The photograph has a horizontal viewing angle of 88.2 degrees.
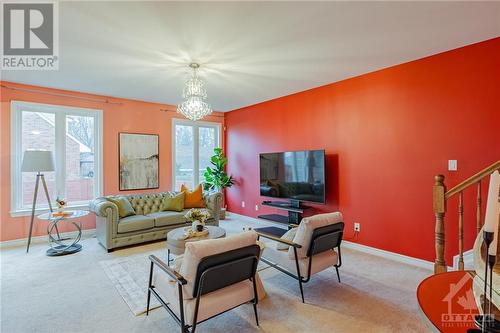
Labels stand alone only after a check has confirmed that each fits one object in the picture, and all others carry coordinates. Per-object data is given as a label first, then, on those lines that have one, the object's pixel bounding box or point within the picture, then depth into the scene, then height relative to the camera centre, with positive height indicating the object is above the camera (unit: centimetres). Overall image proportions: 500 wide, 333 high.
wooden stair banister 235 -51
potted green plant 634 -16
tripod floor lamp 396 +12
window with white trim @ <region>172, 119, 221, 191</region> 620 +53
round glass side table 387 -119
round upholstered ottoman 319 -89
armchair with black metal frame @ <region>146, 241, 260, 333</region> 184 -84
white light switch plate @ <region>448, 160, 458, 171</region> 315 +1
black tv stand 472 -82
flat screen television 437 -14
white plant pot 345 -76
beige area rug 256 -130
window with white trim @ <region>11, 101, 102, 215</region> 440 +42
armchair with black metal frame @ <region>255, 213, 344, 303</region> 257 -94
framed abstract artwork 536 +18
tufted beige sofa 402 -87
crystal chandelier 374 +102
